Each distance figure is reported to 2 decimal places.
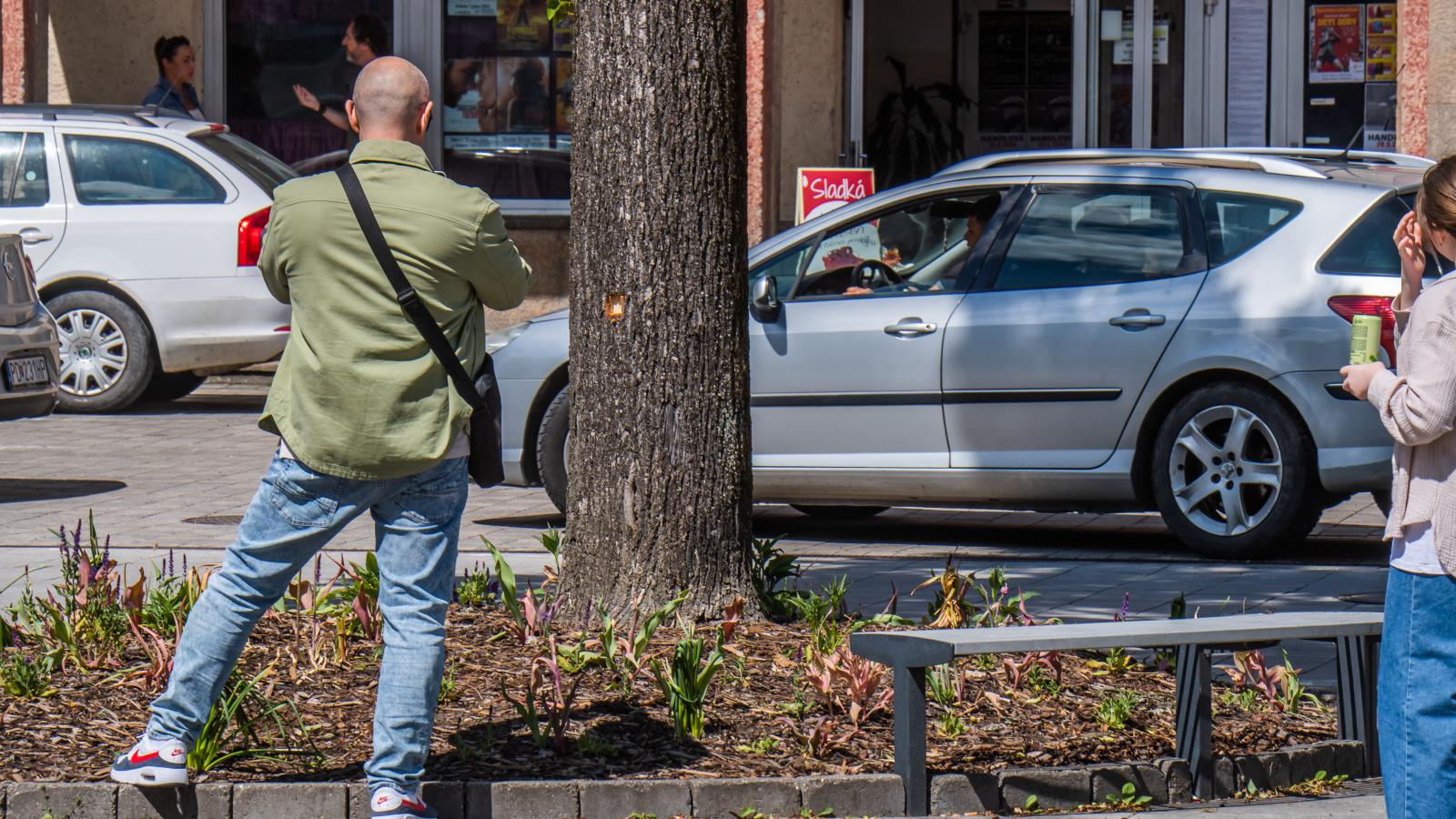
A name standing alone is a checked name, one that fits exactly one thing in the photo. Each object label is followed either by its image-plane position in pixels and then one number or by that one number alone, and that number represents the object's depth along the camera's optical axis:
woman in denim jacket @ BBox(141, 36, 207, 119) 33.06
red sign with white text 29.08
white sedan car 27.70
